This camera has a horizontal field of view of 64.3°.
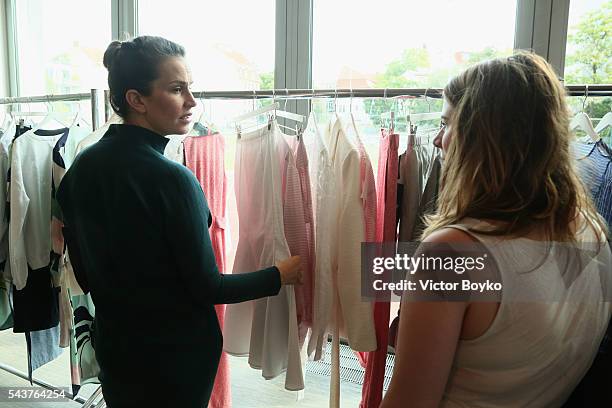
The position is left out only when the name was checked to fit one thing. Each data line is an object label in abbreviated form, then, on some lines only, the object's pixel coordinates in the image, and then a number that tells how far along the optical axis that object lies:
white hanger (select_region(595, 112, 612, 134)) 1.38
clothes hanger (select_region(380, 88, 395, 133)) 1.43
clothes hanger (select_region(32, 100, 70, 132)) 2.09
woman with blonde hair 0.72
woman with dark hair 1.16
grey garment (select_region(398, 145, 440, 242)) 1.42
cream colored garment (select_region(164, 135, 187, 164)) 1.73
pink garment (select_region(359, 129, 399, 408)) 1.41
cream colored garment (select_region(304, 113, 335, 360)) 1.44
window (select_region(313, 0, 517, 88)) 2.23
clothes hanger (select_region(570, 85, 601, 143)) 1.34
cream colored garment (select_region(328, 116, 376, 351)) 1.38
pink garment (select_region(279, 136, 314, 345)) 1.48
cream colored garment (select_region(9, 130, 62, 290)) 1.95
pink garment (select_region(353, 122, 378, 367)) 1.41
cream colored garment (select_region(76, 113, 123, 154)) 1.84
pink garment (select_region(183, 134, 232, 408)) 1.67
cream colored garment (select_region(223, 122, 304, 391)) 1.46
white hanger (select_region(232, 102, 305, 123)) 1.52
